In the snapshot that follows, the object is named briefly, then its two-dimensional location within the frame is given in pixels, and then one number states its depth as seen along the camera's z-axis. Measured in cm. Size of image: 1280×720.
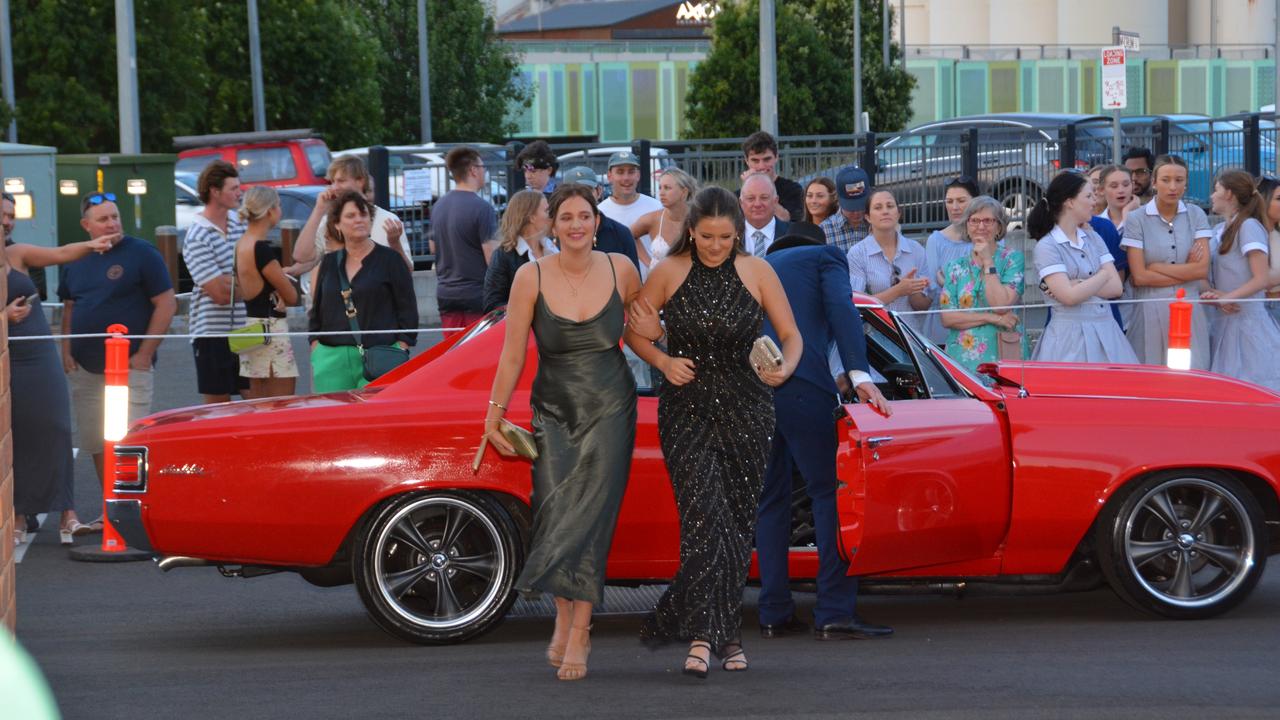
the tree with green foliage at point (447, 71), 5100
